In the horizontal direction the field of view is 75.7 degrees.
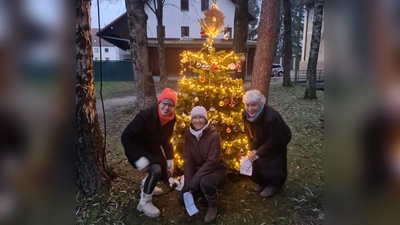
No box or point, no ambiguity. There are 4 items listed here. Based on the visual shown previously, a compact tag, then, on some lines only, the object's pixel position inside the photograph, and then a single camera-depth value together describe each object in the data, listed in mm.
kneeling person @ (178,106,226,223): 2938
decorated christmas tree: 3570
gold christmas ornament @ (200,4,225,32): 3619
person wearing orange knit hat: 2898
